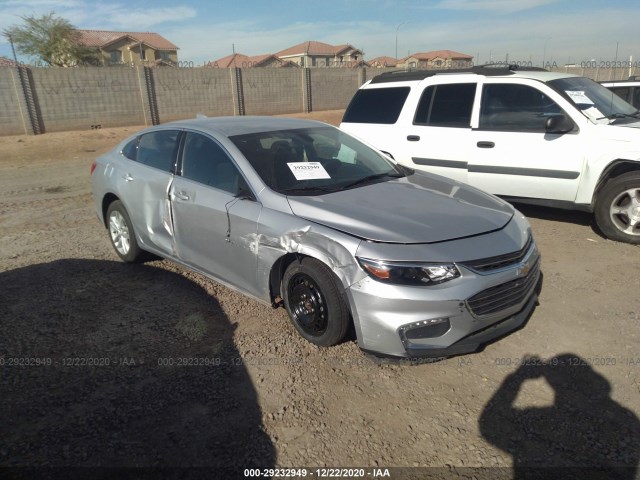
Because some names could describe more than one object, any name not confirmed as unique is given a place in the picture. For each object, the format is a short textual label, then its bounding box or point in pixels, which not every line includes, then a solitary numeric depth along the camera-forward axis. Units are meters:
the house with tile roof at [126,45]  52.84
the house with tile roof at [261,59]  67.74
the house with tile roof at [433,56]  77.64
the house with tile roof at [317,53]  72.69
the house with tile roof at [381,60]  63.81
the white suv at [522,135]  5.15
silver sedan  2.79
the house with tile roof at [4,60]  30.38
